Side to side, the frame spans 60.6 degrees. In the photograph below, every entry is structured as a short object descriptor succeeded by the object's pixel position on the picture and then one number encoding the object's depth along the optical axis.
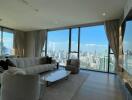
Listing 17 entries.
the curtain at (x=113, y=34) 5.32
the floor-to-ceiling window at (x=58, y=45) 7.28
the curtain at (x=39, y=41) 7.86
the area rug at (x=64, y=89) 2.84
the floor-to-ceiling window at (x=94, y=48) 6.08
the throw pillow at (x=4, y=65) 3.69
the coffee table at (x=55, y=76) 3.49
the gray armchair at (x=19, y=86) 2.04
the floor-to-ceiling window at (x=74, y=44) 6.83
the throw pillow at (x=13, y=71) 2.11
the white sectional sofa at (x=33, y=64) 4.39
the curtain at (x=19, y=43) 8.14
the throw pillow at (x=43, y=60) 5.82
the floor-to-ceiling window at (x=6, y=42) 7.29
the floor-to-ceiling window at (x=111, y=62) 5.73
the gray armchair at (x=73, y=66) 5.62
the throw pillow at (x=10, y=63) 3.99
